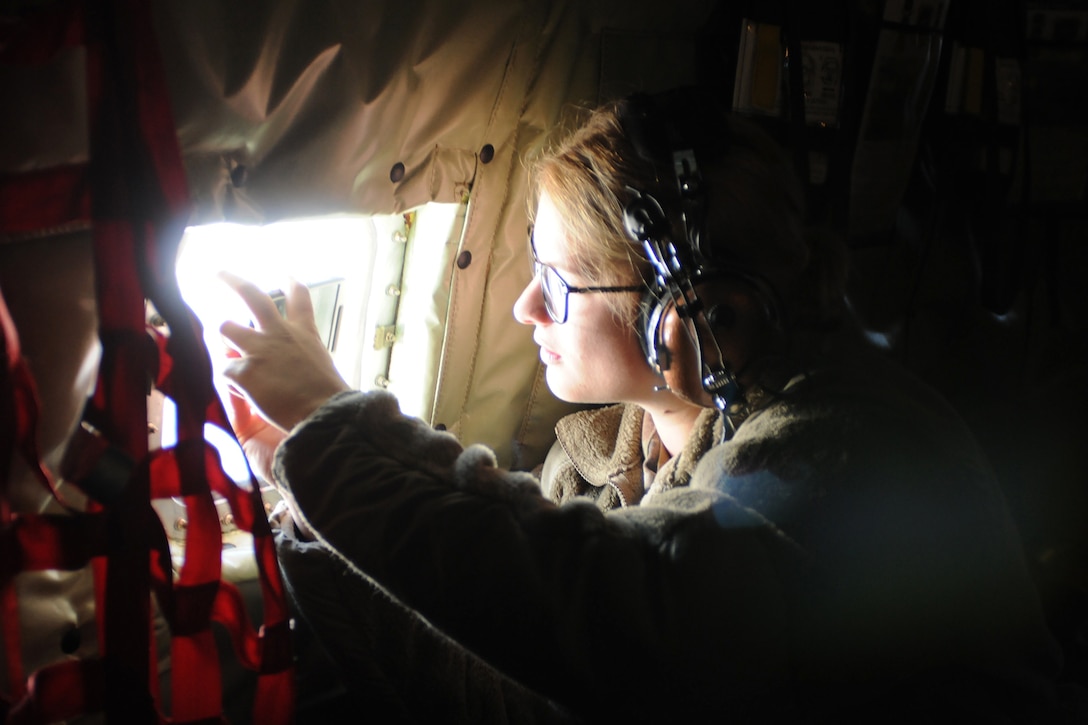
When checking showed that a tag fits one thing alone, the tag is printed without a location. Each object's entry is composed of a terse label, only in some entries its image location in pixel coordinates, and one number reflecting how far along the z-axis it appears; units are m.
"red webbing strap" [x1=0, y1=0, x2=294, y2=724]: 0.68
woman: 0.73
